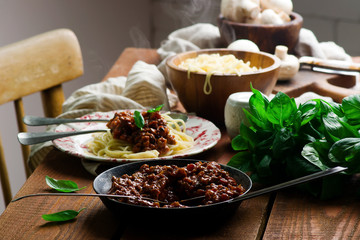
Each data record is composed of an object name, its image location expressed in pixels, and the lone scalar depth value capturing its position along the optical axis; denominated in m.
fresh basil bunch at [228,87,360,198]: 1.52
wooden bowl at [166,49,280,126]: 1.84
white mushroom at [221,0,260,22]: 2.25
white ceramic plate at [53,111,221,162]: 1.65
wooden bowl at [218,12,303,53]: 2.22
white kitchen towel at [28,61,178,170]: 1.91
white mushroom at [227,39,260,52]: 2.09
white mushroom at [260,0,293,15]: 2.30
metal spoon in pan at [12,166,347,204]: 1.41
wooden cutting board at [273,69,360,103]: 2.04
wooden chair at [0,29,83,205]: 1.95
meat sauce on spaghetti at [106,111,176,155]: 1.68
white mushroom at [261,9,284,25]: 2.24
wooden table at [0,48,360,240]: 1.45
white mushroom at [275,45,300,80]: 2.12
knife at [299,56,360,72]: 2.18
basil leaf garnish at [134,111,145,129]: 1.68
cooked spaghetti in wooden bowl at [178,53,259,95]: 1.86
